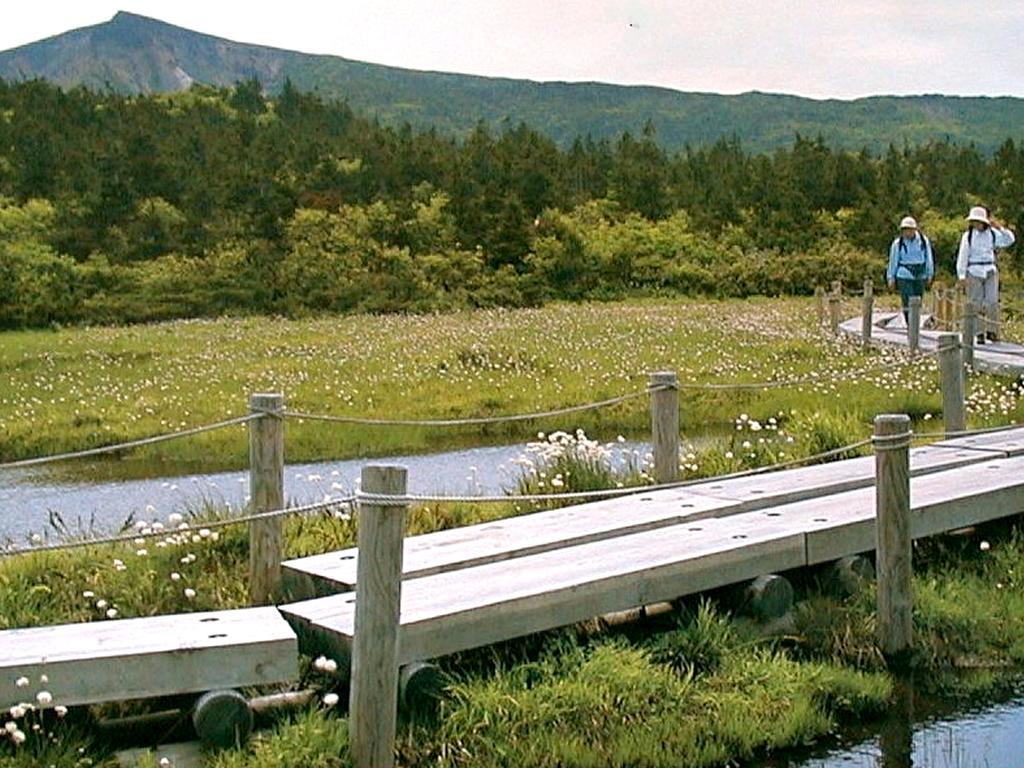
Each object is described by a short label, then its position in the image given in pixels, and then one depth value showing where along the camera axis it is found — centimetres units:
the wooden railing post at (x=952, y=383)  1272
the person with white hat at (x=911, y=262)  2273
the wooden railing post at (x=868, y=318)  2652
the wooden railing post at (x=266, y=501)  838
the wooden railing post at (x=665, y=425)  1051
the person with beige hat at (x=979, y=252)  2077
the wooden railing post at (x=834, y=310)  3161
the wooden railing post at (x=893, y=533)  784
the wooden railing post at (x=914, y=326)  2241
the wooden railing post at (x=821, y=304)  3588
